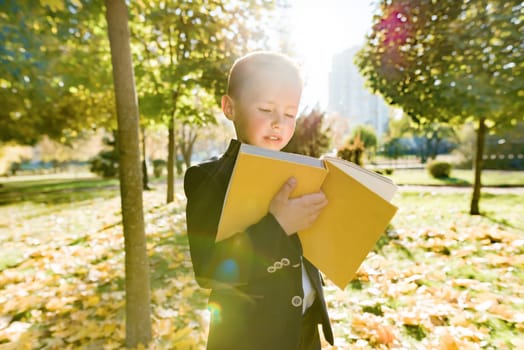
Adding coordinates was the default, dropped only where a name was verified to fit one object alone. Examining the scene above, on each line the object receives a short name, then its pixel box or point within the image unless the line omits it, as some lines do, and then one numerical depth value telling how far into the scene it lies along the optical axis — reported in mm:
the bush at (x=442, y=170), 19406
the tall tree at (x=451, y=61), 4828
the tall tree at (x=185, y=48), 3656
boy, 1121
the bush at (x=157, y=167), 32644
